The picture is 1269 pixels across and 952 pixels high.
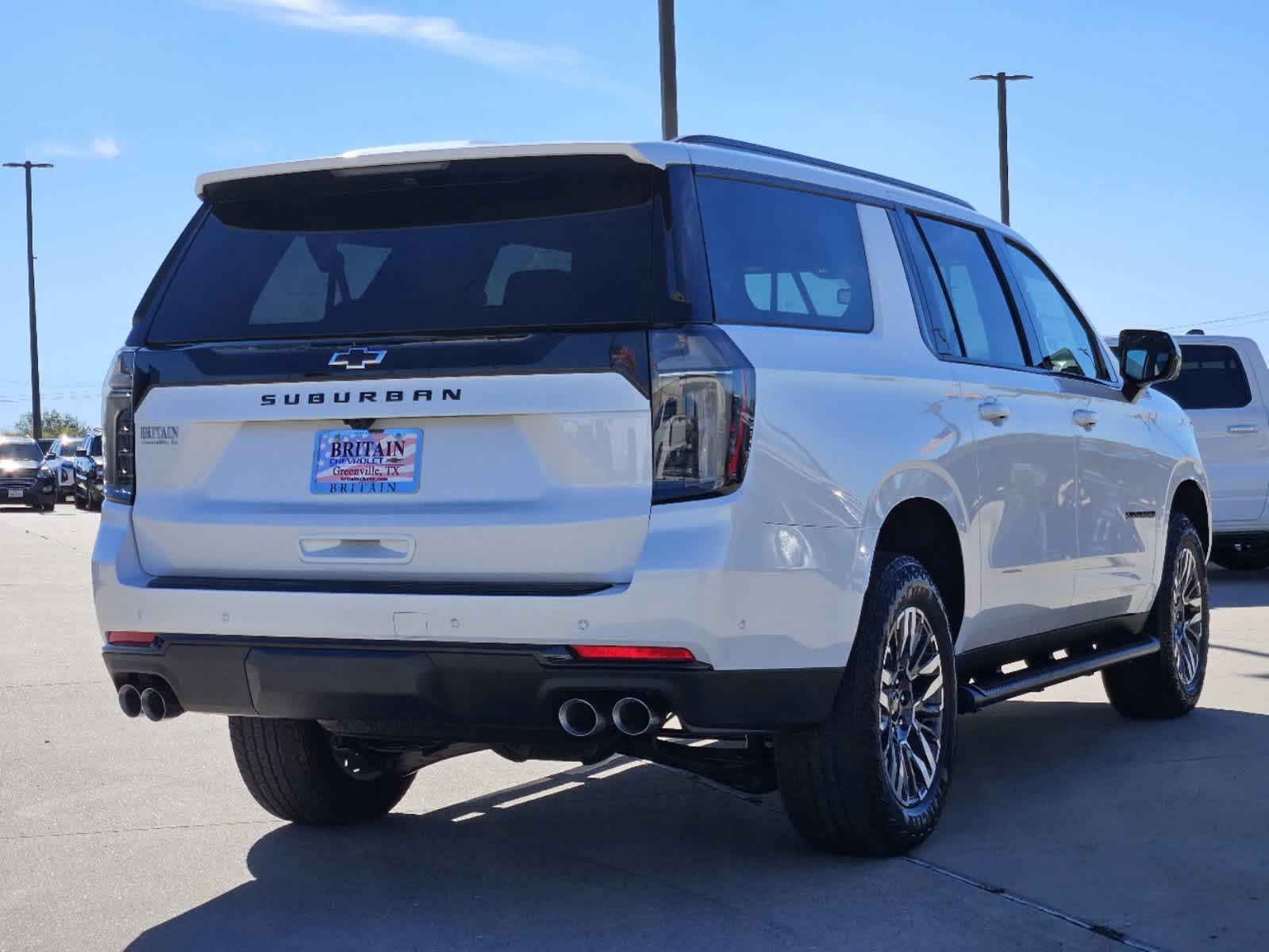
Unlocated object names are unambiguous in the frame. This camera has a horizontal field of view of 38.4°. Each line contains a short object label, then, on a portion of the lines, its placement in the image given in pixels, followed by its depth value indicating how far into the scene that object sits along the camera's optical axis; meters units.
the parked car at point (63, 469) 43.25
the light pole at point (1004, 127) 36.97
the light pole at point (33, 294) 58.19
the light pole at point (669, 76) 15.33
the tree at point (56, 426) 120.80
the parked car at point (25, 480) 39.97
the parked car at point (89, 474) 41.22
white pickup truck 14.27
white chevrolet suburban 4.48
